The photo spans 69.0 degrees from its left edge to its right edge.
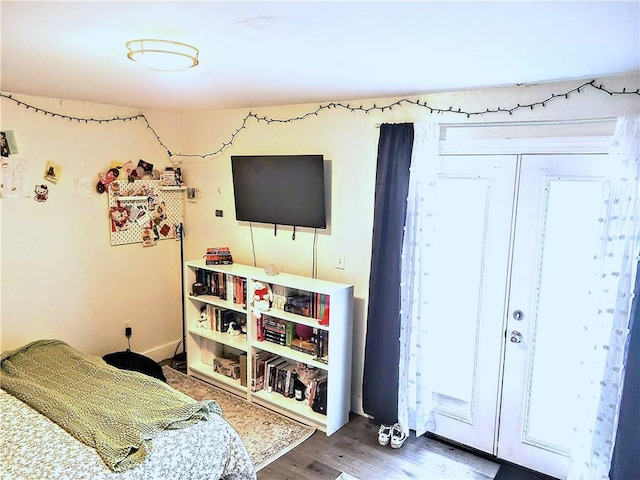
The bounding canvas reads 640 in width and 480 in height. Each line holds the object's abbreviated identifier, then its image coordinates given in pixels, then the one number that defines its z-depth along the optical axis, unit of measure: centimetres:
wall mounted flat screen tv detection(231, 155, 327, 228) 345
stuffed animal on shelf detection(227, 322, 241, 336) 396
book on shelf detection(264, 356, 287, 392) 370
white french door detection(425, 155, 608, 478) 264
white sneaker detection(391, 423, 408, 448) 316
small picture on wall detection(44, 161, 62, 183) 354
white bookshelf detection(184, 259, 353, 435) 332
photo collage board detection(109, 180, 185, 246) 400
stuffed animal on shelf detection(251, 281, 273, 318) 360
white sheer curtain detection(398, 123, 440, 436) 299
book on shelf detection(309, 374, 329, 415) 337
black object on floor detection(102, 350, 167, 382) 377
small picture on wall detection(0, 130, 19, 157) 328
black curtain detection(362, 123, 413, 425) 308
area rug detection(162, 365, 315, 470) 309
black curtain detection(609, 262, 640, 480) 233
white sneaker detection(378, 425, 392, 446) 320
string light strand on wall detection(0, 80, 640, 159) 249
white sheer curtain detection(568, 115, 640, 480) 232
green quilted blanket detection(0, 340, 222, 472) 225
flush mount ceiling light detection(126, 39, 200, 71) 184
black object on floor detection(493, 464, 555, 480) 285
